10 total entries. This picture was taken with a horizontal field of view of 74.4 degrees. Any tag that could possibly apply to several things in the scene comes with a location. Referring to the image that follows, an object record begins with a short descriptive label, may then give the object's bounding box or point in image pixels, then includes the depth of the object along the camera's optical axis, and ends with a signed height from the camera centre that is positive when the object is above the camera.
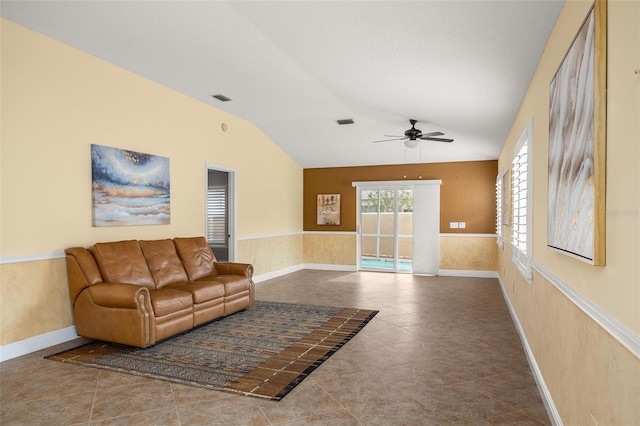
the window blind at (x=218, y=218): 7.41 -0.09
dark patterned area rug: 3.34 -1.32
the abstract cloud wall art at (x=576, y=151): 1.81 +0.32
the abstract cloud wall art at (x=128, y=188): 4.70 +0.30
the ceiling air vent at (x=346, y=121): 7.20 +1.60
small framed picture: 9.94 +0.11
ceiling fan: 6.49 +1.22
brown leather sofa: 3.97 -0.83
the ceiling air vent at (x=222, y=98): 6.15 +1.70
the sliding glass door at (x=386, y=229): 9.38 -0.35
